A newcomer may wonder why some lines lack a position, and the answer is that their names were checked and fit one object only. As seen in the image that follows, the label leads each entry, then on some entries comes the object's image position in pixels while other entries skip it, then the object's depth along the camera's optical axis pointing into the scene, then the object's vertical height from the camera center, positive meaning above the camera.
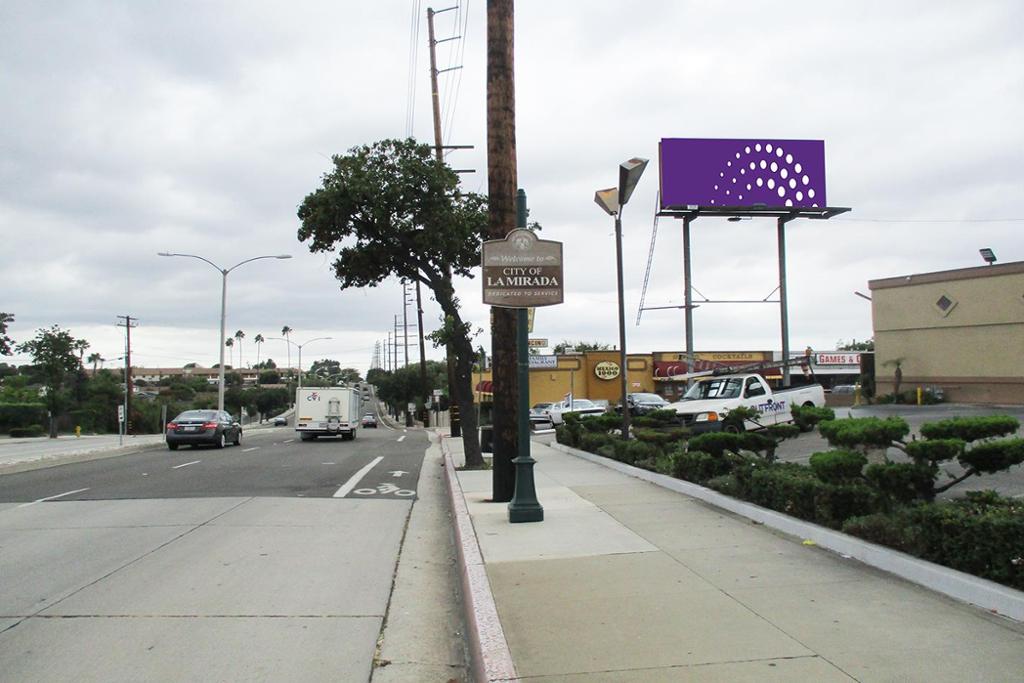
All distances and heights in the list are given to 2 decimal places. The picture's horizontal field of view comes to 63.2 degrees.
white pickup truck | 20.50 -0.71
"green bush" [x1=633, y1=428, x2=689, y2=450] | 15.52 -1.20
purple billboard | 30.02 +7.37
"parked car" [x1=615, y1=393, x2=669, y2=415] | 33.89 -1.21
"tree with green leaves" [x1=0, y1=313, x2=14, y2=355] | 78.75 +4.50
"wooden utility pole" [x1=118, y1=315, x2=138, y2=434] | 61.28 +0.98
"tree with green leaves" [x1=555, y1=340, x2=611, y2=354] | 106.06 +3.89
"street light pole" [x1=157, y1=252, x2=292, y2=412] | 39.72 +3.35
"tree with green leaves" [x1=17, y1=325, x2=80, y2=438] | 68.97 +2.71
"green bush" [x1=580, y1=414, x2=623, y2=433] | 19.83 -1.18
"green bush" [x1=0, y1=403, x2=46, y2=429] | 65.31 -2.41
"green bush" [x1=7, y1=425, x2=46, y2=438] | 60.38 -3.43
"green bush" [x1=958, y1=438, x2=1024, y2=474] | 6.81 -0.73
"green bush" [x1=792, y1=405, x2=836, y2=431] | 10.73 -0.57
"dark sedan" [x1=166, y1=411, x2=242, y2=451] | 28.58 -1.67
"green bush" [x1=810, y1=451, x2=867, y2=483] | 7.84 -0.90
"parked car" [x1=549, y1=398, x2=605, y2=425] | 36.72 -1.49
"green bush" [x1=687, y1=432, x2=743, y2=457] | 10.91 -0.92
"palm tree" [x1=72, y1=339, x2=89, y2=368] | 77.62 +3.56
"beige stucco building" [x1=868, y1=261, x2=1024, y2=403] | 31.27 +1.50
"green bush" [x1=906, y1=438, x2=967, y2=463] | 6.90 -0.67
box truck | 35.50 -1.41
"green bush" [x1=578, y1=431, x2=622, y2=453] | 17.73 -1.44
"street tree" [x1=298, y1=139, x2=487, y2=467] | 19.08 +3.74
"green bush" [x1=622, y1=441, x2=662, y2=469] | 14.69 -1.40
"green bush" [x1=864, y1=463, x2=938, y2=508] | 7.31 -0.99
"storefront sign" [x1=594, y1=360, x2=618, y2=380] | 59.95 +0.28
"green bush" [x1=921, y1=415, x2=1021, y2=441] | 7.26 -0.53
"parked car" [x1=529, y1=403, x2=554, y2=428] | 39.03 -1.92
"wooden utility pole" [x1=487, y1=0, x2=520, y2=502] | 12.16 +2.87
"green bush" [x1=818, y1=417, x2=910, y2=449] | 7.96 -0.60
